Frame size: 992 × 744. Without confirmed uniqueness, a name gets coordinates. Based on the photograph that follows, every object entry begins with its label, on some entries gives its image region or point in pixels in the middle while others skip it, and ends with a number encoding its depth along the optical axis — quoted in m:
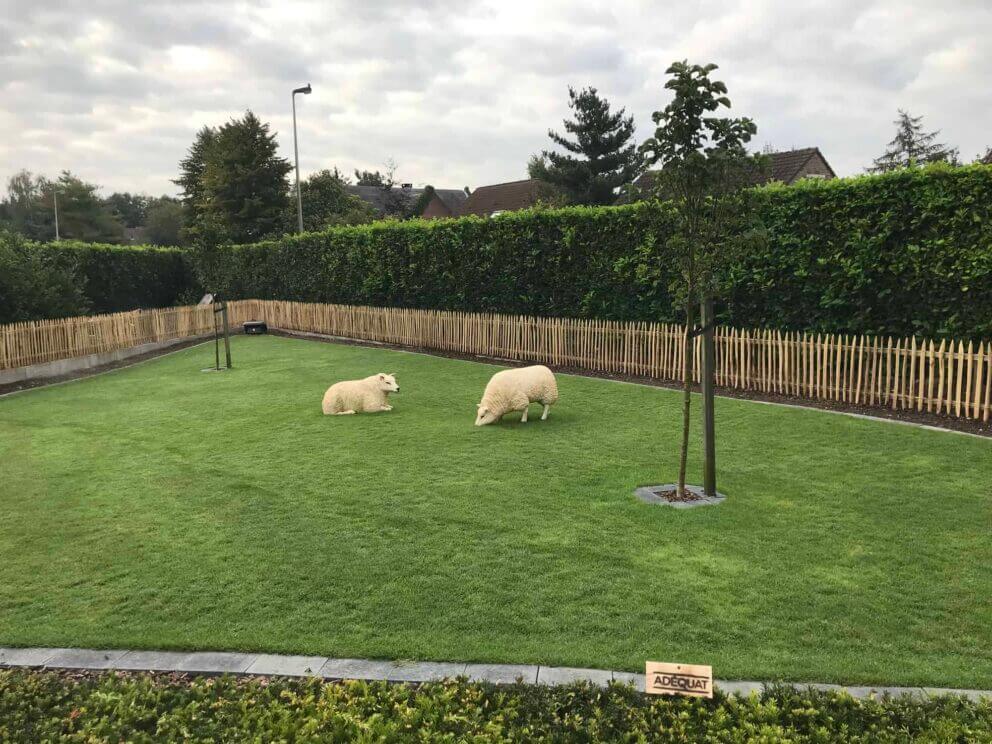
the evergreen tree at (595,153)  37.84
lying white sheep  12.09
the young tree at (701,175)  6.32
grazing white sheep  10.70
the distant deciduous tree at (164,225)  82.88
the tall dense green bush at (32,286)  18.52
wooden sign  3.54
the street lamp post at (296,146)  31.31
